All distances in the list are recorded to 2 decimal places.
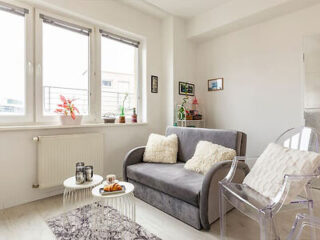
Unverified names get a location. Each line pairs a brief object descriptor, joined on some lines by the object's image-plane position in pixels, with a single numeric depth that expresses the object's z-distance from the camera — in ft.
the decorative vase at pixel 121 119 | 10.12
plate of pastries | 4.97
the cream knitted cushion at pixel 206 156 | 6.42
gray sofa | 5.47
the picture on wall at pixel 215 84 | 11.71
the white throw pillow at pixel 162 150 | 8.25
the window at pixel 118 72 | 10.07
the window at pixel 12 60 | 7.28
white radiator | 7.47
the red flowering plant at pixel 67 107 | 8.13
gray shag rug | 5.33
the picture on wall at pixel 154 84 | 11.49
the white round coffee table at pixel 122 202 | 4.88
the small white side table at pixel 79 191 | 5.41
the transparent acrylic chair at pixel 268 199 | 3.88
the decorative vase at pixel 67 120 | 8.14
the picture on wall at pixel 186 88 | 11.80
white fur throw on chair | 4.16
